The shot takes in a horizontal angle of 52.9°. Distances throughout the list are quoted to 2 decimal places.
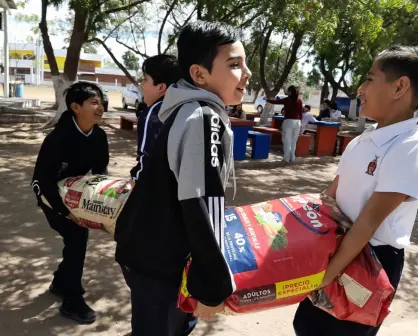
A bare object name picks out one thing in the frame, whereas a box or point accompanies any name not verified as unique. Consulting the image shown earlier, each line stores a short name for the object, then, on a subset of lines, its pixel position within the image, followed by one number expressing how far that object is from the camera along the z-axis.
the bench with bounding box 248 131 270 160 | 8.70
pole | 20.39
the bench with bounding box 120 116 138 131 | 11.95
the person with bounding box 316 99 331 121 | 12.35
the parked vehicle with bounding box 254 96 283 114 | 27.00
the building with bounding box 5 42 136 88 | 48.11
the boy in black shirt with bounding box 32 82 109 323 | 2.33
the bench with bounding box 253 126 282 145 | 10.11
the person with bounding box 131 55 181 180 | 2.18
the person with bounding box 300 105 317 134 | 10.80
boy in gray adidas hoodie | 1.13
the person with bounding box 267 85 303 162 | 8.10
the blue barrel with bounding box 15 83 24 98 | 23.28
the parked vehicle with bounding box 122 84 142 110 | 19.82
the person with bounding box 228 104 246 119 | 11.08
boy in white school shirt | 1.27
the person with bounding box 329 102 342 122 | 12.43
